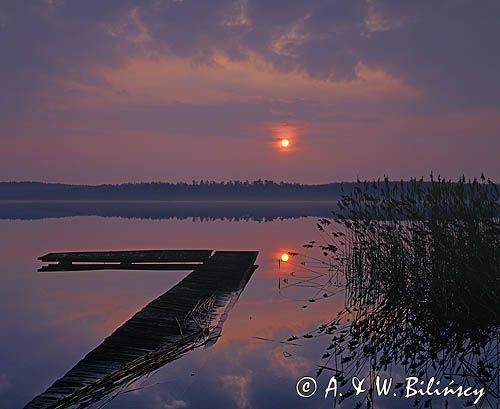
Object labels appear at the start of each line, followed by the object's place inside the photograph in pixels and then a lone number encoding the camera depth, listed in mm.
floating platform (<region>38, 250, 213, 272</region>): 15008
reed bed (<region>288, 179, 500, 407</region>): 5812
